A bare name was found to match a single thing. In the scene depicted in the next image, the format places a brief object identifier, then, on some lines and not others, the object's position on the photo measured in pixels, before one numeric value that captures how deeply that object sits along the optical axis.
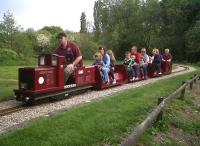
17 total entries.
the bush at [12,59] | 17.84
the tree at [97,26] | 37.73
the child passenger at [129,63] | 10.20
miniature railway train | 6.13
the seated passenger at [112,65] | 9.08
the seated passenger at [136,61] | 10.51
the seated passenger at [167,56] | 13.30
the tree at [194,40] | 20.98
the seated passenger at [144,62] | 11.11
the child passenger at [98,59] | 8.61
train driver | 7.09
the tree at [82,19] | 56.14
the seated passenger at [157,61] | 12.01
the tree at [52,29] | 53.90
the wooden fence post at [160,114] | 4.88
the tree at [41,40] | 36.34
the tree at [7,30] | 25.74
